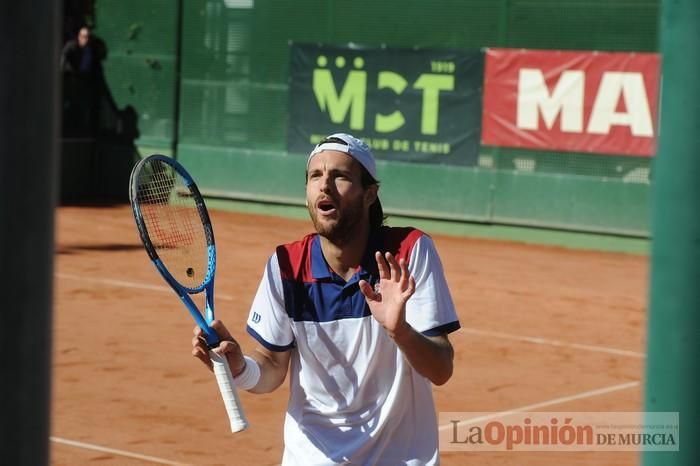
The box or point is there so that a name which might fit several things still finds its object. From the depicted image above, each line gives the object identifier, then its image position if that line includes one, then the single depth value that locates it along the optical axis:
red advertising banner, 16.16
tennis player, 3.73
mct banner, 17.48
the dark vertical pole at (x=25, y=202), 1.49
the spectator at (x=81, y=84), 19.98
